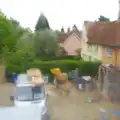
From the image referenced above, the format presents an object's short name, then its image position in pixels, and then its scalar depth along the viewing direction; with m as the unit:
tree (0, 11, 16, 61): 17.58
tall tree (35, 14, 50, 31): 29.96
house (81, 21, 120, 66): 13.92
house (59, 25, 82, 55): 26.13
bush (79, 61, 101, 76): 15.08
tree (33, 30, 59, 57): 20.99
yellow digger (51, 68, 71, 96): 12.26
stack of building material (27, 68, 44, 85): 9.02
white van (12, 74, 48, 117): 7.72
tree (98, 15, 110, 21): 31.50
